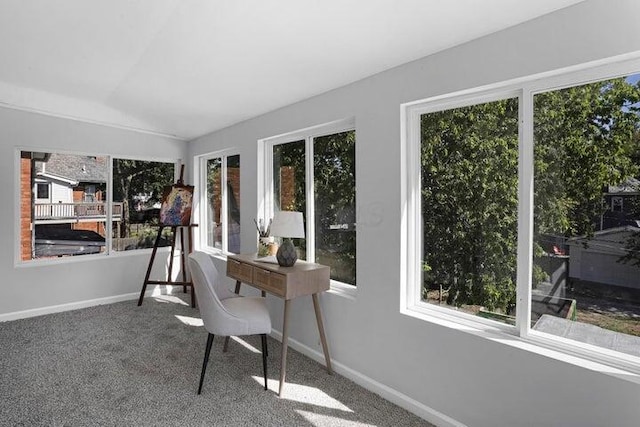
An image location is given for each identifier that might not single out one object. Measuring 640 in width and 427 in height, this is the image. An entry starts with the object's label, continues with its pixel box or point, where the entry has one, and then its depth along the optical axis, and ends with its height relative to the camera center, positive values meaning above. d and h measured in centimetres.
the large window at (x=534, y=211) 168 +0
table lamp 280 -16
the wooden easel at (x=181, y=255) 458 -64
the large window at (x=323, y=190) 297 +19
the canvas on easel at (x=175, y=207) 470 +4
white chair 250 -78
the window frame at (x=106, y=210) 405 +0
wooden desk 258 -55
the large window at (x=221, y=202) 444 +11
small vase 328 -33
